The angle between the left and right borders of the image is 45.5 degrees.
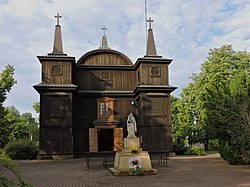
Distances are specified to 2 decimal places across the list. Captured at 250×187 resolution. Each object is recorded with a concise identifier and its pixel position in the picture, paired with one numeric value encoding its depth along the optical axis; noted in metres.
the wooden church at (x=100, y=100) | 24.55
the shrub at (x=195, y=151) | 26.86
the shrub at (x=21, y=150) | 25.14
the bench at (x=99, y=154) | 16.47
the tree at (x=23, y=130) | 48.00
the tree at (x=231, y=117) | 15.22
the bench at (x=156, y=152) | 24.49
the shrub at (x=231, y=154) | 16.89
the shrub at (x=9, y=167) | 4.43
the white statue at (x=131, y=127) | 16.02
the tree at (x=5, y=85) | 23.85
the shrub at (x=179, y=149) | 28.09
